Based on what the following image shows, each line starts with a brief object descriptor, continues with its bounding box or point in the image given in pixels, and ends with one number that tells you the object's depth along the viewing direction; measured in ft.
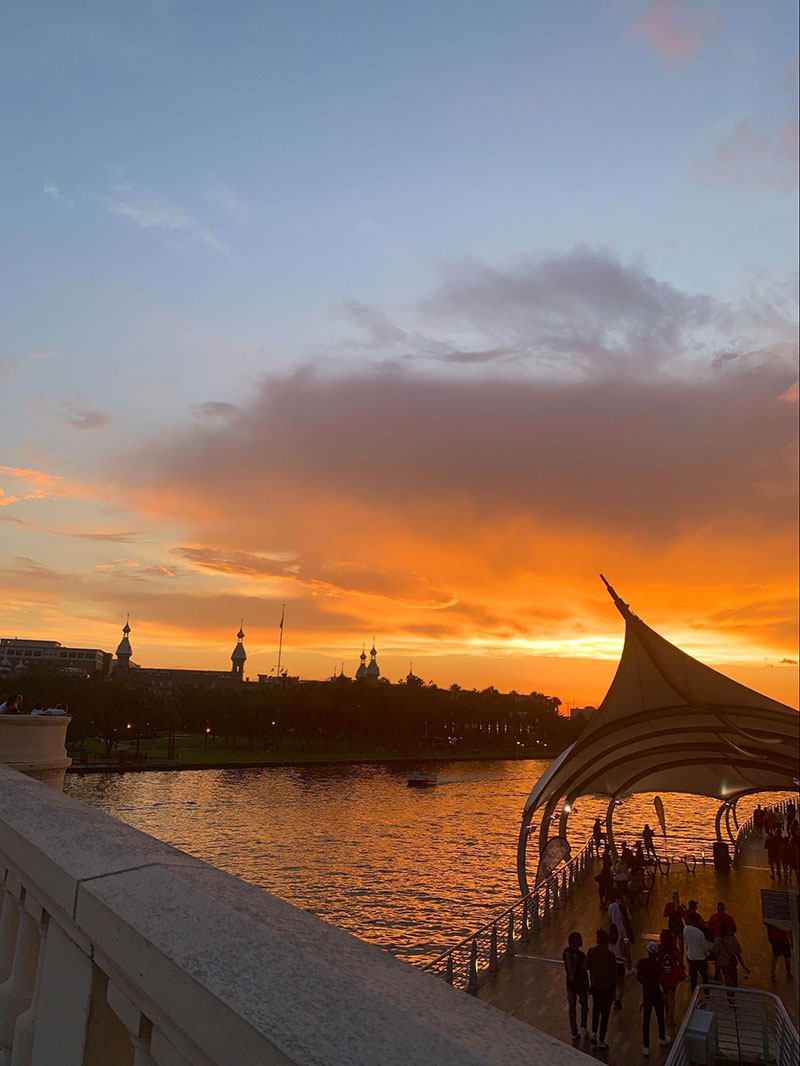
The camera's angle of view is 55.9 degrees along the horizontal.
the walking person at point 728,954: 47.14
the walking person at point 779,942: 52.65
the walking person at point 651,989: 39.58
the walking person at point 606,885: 70.15
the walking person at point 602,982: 39.04
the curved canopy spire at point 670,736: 60.44
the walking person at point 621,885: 71.78
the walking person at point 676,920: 53.26
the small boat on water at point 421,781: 257.34
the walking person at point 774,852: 89.61
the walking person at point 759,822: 128.70
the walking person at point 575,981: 40.50
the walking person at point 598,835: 96.82
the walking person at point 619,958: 47.94
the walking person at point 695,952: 46.34
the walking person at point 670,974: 43.21
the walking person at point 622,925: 52.60
